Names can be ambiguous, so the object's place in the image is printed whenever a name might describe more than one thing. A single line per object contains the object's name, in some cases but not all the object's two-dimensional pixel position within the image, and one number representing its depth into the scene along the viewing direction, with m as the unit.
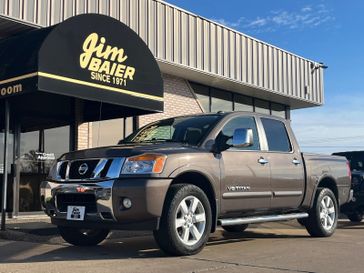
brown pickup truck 6.18
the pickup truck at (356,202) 11.86
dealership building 9.23
